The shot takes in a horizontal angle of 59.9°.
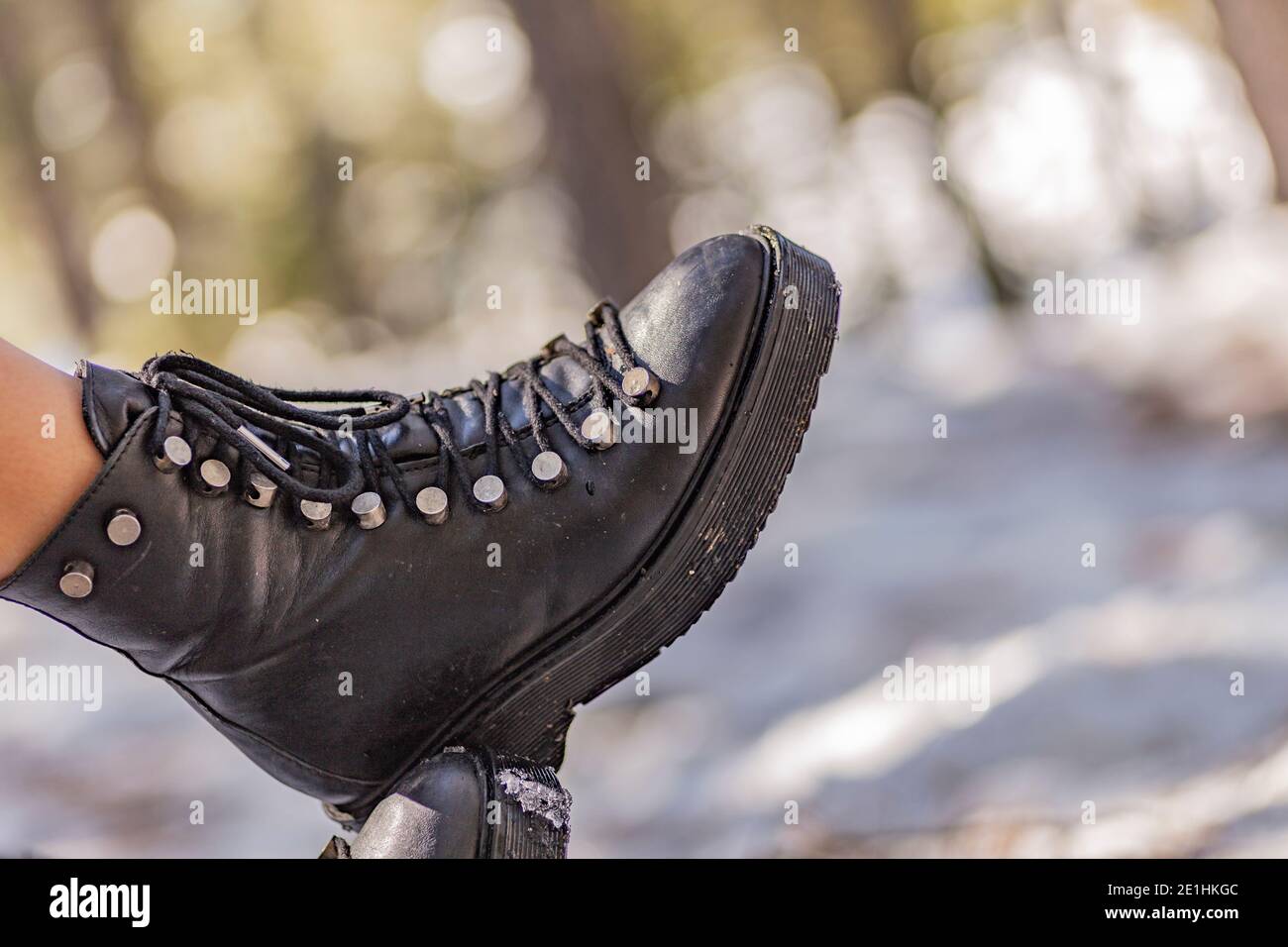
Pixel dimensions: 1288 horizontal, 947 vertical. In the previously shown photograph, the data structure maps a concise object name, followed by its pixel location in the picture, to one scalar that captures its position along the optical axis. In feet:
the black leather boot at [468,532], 3.01
